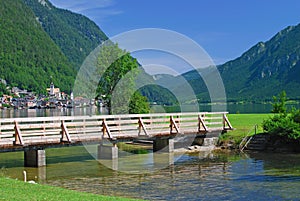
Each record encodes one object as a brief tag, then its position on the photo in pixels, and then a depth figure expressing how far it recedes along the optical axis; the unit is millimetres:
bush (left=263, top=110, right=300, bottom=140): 35562
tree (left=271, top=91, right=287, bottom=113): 55031
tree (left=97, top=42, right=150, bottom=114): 52094
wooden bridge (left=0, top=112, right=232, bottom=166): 26516
